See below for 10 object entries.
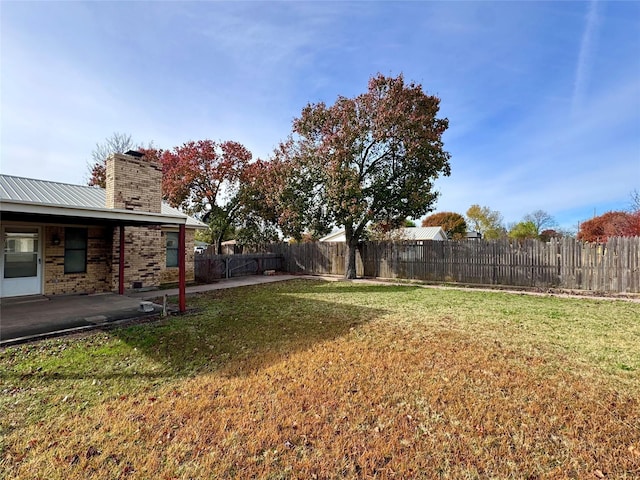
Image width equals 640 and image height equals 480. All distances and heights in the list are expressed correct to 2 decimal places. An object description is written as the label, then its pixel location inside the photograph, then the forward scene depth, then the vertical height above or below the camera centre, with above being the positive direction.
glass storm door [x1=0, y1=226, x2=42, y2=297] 8.27 -0.64
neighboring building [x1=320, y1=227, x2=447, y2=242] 33.38 +1.08
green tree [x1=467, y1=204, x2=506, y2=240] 40.84 +3.12
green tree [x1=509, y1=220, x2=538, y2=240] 35.28 +1.68
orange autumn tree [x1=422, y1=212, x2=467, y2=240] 40.81 +2.91
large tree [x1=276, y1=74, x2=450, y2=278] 12.92 +3.74
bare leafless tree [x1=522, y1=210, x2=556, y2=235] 41.91 +3.44
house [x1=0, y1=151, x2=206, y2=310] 7.91 +0.02
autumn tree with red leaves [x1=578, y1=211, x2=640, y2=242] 16.22 +1.34
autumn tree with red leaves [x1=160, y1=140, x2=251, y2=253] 19.45 +4.02
